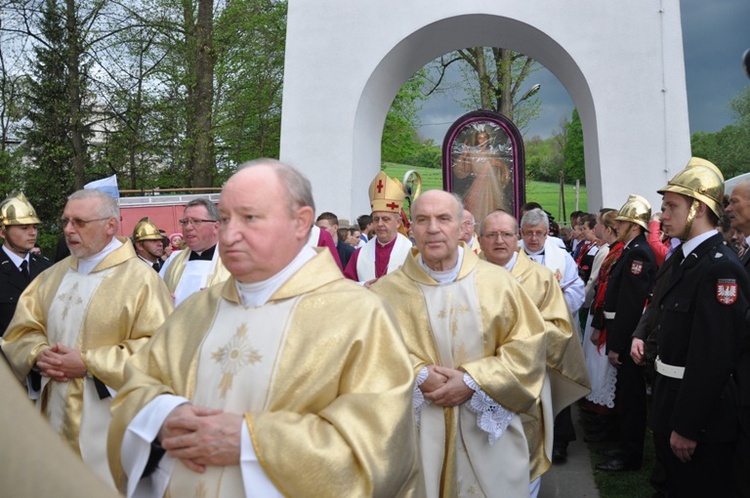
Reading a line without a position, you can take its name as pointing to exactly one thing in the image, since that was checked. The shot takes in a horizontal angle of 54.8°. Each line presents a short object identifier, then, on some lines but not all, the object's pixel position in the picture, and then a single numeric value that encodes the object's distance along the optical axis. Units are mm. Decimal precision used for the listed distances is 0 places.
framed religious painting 13133
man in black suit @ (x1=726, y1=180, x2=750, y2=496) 3765
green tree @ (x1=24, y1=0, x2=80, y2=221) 19234
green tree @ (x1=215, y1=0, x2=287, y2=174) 23391
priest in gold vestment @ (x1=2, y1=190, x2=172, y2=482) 4020
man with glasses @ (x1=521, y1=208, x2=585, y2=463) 6496
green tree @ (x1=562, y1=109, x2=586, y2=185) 60125
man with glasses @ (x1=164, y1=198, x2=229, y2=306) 5355
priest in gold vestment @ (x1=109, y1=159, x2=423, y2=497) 2234
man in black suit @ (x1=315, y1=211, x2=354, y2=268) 8422
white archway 11133
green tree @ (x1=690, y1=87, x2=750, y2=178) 45656
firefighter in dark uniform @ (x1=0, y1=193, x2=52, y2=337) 6148
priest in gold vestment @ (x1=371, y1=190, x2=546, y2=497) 3643
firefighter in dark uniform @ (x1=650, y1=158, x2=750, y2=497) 3717
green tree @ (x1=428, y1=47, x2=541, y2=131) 25578
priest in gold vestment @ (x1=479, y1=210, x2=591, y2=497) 4207
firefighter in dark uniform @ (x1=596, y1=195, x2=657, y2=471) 5922
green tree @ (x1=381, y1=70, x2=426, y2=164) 31812
